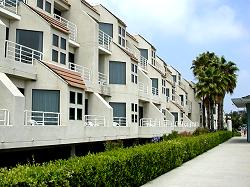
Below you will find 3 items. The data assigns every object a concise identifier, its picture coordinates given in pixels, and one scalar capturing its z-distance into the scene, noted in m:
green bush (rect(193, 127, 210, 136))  33.91
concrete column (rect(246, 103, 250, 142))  35.83
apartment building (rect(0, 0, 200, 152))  13.57
